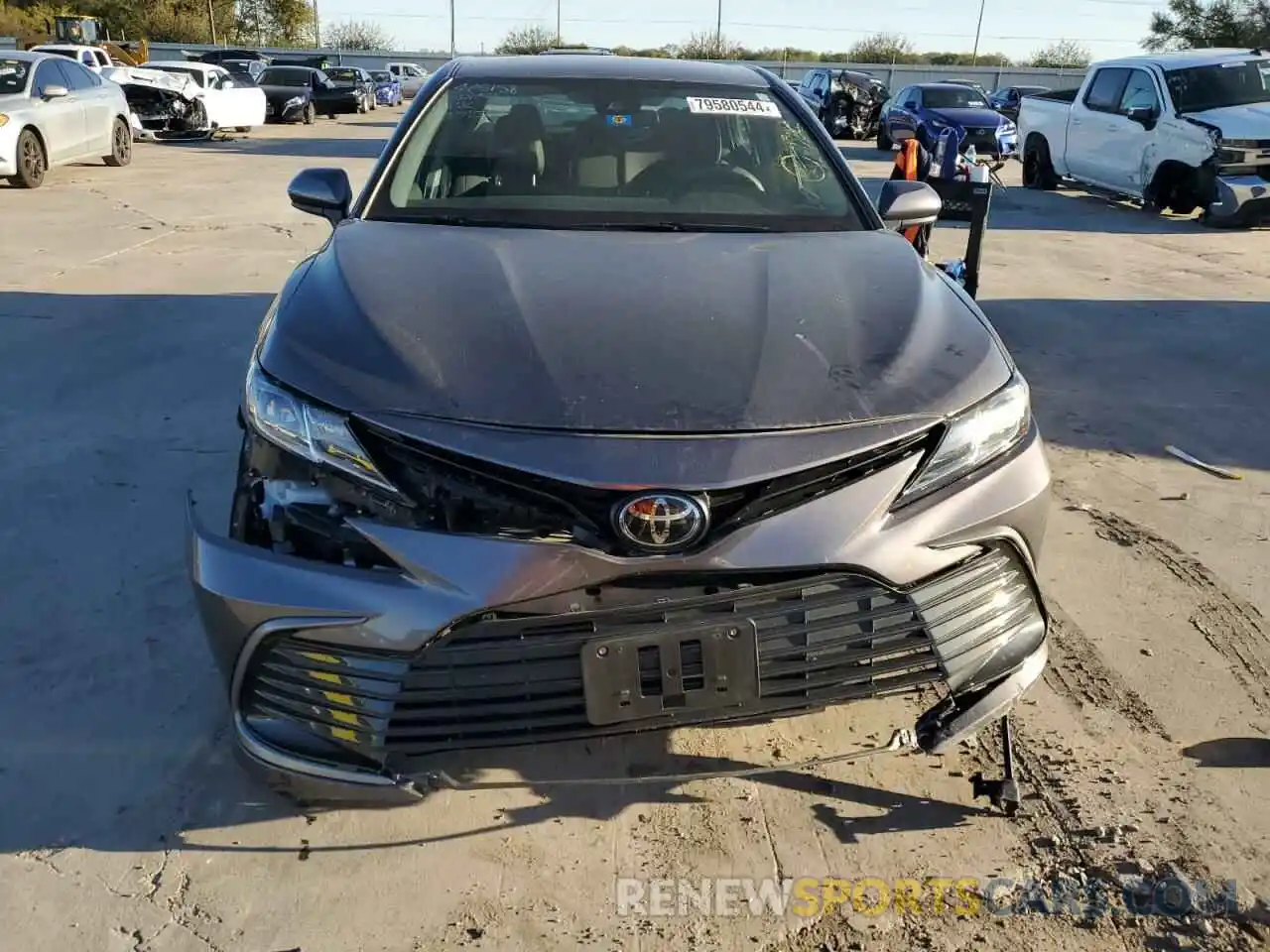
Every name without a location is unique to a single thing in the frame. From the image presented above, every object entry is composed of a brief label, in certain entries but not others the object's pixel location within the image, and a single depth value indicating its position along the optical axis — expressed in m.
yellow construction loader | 31.80
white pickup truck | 10.71
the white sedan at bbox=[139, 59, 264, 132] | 19.47
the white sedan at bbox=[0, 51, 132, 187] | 11.39
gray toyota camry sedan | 1.94
